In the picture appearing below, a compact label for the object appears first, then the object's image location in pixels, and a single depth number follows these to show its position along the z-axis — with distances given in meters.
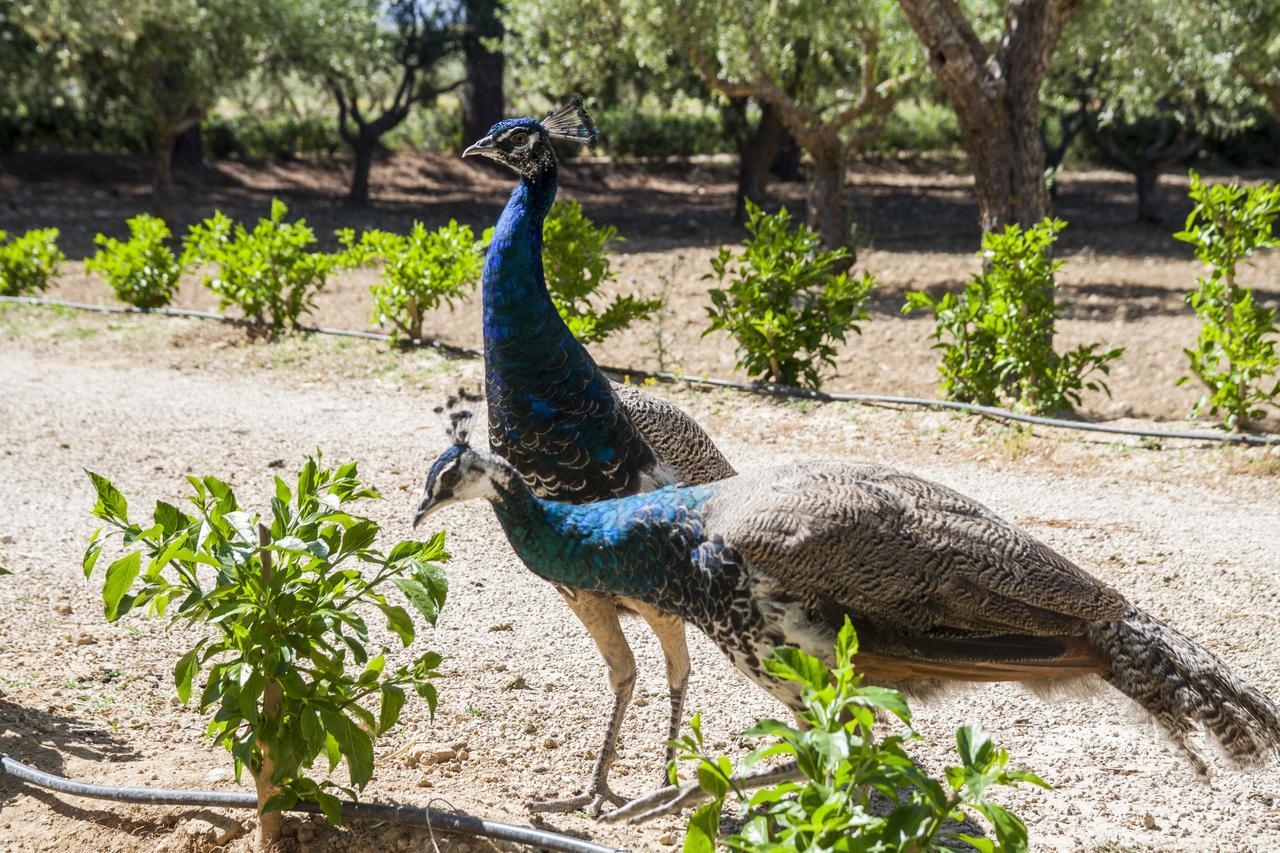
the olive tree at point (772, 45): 12.98
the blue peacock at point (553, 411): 3.68
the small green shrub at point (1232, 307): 7.39
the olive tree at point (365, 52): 19.05
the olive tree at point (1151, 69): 15.26
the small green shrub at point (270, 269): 10.30
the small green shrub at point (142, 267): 11.30
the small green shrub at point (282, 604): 2.78
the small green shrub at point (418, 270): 9.66
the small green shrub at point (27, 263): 12.06
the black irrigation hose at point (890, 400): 7.38
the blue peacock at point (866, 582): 3.02
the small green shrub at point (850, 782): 2.12
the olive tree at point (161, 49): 16.23
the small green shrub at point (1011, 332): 8.03
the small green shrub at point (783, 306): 8.52
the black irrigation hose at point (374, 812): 3.00
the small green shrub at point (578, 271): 9.05
